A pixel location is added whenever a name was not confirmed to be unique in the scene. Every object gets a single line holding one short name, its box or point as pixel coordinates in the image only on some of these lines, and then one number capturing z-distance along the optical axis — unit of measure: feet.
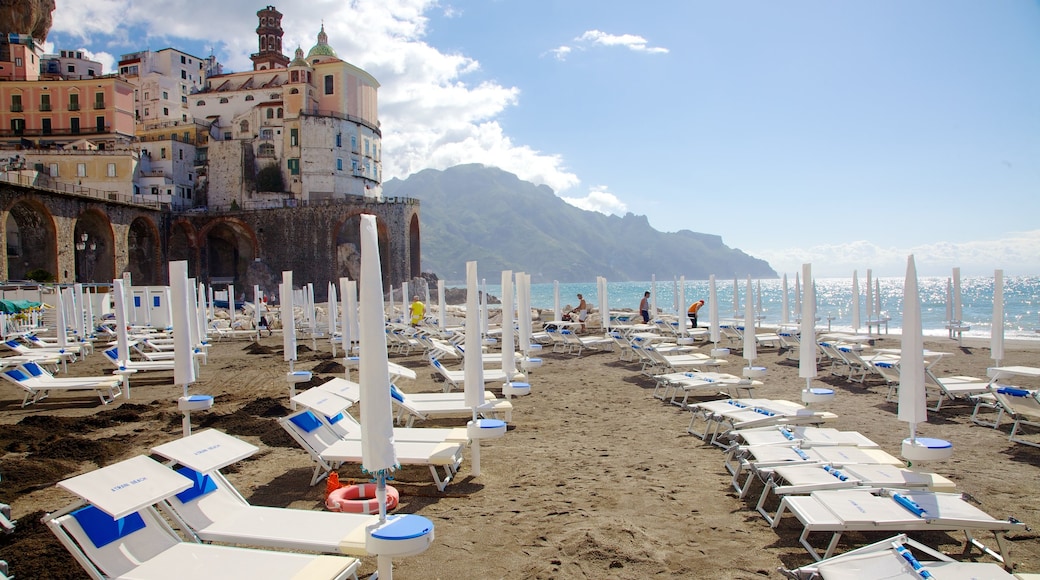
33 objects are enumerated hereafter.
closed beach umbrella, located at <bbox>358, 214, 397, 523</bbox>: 10.85
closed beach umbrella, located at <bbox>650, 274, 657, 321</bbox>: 58.38
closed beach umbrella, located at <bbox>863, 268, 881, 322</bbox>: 53.04
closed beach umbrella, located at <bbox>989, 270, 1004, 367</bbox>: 27.12
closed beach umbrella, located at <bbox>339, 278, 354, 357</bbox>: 34.68
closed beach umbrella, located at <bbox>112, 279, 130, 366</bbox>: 31.71
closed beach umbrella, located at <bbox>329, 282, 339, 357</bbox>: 47.39
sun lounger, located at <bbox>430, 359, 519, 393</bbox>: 29.94
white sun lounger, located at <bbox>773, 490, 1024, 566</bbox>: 11.92
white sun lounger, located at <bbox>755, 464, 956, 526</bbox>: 13.92
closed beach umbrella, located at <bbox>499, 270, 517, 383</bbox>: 26.58
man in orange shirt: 61.26
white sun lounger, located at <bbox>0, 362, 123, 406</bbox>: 30.19
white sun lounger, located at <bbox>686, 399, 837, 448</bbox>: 20.43
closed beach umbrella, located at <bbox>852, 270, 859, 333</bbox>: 48.03
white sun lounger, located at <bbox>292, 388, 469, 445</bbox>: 19.07
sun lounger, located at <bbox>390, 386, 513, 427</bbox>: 22.88
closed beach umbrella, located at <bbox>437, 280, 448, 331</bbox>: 53.72
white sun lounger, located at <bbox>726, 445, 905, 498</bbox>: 15.61
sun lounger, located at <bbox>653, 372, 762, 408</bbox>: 27.37
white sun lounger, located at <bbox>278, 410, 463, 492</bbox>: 17.30
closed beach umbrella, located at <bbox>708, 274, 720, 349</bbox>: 38.09
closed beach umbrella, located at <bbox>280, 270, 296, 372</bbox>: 30.09
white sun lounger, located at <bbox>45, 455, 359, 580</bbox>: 10.62
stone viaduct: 106.83
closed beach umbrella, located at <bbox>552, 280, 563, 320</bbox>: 58.18
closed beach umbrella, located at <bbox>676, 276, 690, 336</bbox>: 48.62
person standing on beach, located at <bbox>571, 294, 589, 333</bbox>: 63.52
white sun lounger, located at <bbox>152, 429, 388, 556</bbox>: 12.02
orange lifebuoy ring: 15.23
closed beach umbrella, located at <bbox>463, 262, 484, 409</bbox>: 18.38
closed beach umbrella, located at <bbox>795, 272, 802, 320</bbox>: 53.24
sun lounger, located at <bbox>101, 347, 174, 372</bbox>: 35.73
